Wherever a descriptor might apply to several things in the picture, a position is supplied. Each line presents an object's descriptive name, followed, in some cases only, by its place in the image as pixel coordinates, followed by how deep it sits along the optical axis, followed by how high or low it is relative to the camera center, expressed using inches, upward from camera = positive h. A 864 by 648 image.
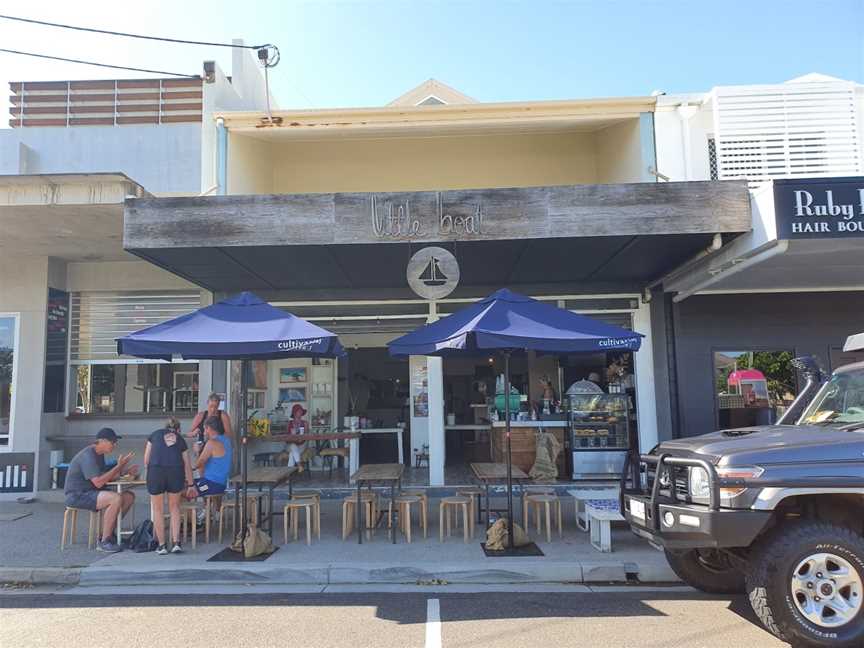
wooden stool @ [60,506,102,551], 281.1 -57.4
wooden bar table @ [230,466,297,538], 284.4 -37.7
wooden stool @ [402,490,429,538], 292.2 -52.9
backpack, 273.9 -61.7
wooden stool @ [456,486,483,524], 294.4 -49.3
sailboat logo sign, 326.3 +62.8
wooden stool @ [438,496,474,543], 282.8 -51.7
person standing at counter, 445.1 -5.8
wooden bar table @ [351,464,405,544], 276.2 -36.5
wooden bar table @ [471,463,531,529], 282.8 -37.8
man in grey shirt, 277.3 -38.0
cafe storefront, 313.0 +74.0
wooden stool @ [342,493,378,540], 292.0 -55.3
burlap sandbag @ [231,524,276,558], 258.4 -61.5
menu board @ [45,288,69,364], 420.5 +50.0
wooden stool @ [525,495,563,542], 285.6 -51.3
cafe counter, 431.2 -33.1
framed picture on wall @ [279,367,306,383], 520.4 +17.5
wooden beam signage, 310.5 +88.2
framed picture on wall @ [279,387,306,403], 519.8 +0.3
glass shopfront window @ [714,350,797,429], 407.2 -0.6
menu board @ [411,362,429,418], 456.4 +2.7
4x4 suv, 164.9 -37.4
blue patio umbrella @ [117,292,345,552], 246.4 +23.7
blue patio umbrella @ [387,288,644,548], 244.4 +23.5
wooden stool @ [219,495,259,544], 291.7 -52.7
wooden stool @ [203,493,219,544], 292.2 -53.6
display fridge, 415.2 -31.4
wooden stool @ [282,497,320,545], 279.6 -52.5
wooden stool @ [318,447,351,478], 450.0 -41.8
